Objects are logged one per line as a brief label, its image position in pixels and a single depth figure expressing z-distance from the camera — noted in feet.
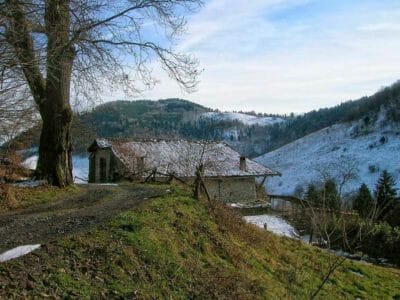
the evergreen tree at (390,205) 98.14
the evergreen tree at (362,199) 107.94
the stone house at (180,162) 105.91
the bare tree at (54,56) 28.35
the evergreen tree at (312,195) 100.01
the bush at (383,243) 66.74
